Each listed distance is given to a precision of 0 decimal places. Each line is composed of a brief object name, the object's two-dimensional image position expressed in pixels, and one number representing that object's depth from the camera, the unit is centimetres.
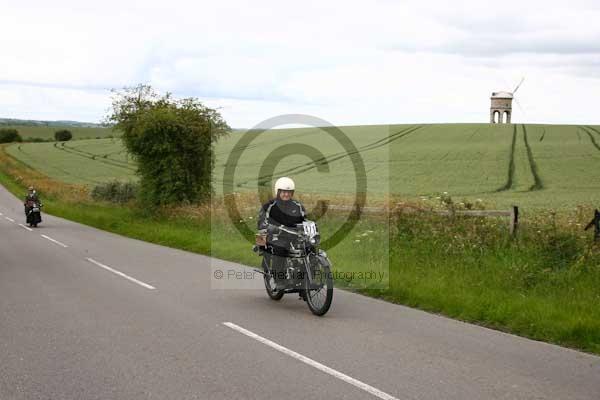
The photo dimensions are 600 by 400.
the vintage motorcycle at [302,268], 953
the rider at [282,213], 1026
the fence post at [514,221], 1339
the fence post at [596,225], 1184
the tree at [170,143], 2772
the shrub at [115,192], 3606
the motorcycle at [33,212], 2866
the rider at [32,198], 2903
